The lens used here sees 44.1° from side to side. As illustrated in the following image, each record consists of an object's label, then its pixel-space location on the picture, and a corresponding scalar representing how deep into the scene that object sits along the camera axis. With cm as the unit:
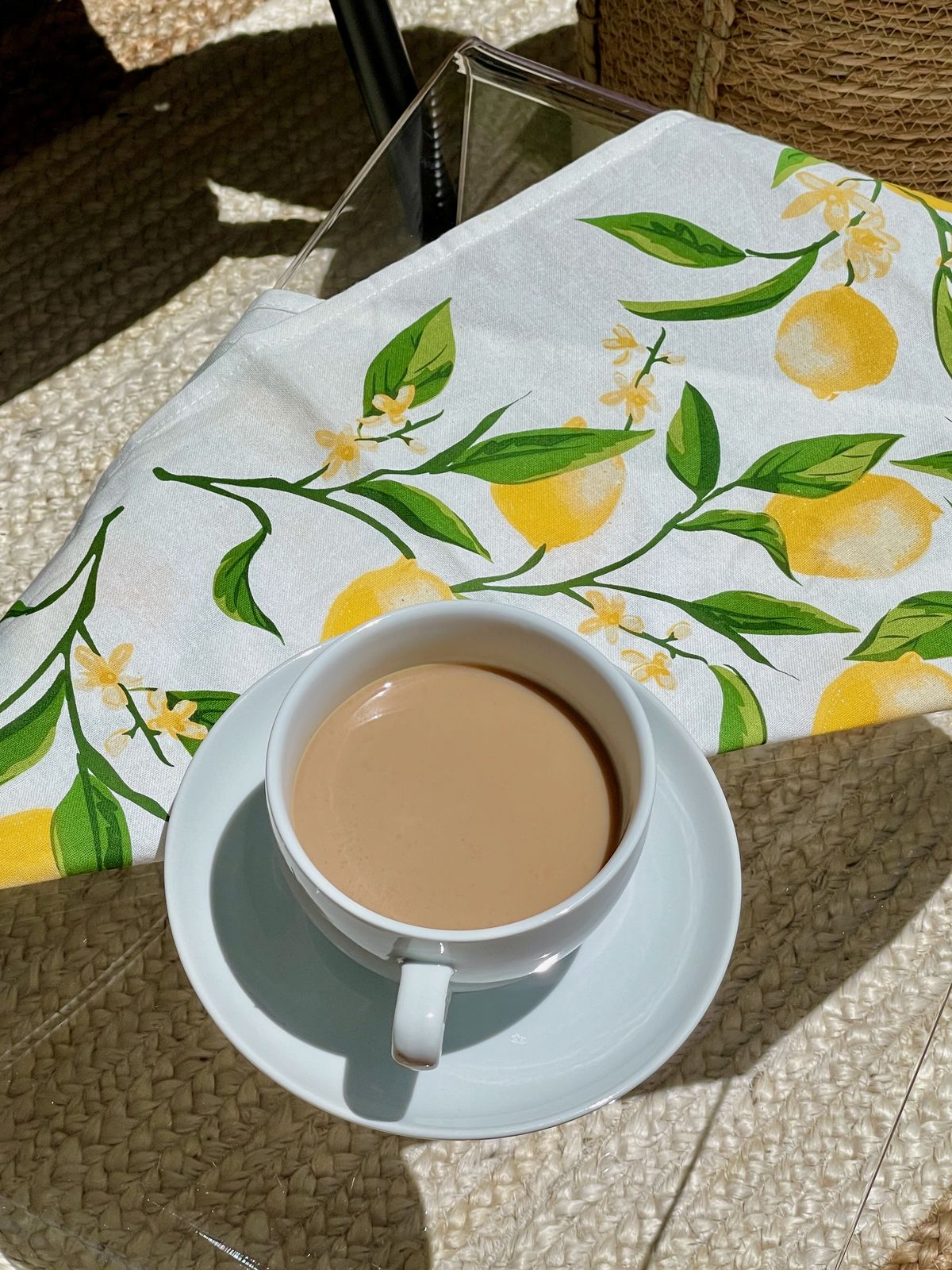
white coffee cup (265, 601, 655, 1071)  32
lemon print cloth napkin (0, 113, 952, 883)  42
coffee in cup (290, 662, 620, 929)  36
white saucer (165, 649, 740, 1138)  37
